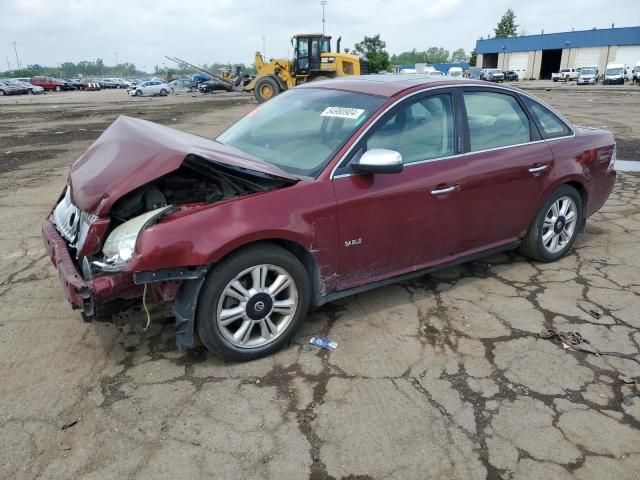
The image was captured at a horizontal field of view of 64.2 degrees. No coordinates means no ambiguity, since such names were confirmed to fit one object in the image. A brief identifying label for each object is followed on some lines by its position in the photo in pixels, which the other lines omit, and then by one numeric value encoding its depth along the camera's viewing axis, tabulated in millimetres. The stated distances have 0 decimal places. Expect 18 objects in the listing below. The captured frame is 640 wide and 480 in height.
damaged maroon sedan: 2844
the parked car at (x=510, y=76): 61444
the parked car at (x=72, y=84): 56156
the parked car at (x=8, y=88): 43875
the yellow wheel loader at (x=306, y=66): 25125
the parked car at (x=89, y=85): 59531
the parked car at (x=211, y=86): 42722
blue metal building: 62531
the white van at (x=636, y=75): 47181
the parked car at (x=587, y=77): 48969
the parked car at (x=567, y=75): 57281
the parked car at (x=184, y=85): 49750
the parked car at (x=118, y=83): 67319
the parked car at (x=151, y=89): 40250
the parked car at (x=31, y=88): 45900
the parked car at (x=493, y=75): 55281
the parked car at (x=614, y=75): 48281
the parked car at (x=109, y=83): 65700
